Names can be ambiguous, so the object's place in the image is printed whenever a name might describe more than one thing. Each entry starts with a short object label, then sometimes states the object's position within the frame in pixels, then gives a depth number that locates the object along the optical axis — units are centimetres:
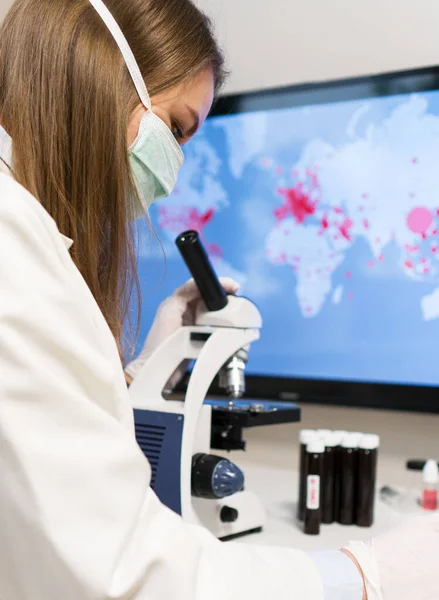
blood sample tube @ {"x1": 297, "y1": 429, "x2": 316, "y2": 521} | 134
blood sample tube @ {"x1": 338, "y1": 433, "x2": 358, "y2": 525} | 135
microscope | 120
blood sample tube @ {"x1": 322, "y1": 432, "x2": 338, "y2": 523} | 136
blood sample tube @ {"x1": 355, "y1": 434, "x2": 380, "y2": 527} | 134
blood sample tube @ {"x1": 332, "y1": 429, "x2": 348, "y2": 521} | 137
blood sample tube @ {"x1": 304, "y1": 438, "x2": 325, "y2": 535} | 129
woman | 54
